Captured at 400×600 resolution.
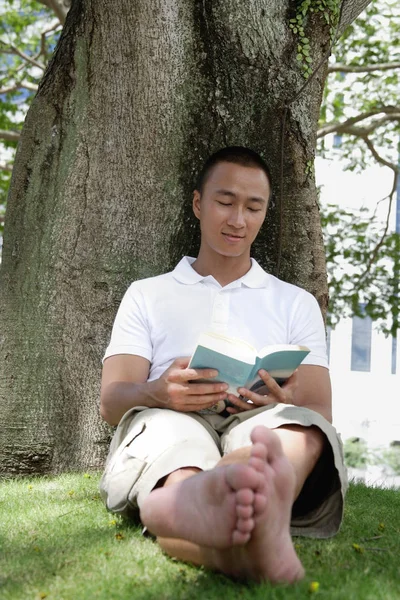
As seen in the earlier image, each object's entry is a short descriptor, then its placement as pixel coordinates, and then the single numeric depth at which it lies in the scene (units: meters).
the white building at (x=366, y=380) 22.50
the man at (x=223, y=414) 2.08
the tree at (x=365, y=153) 10.40
